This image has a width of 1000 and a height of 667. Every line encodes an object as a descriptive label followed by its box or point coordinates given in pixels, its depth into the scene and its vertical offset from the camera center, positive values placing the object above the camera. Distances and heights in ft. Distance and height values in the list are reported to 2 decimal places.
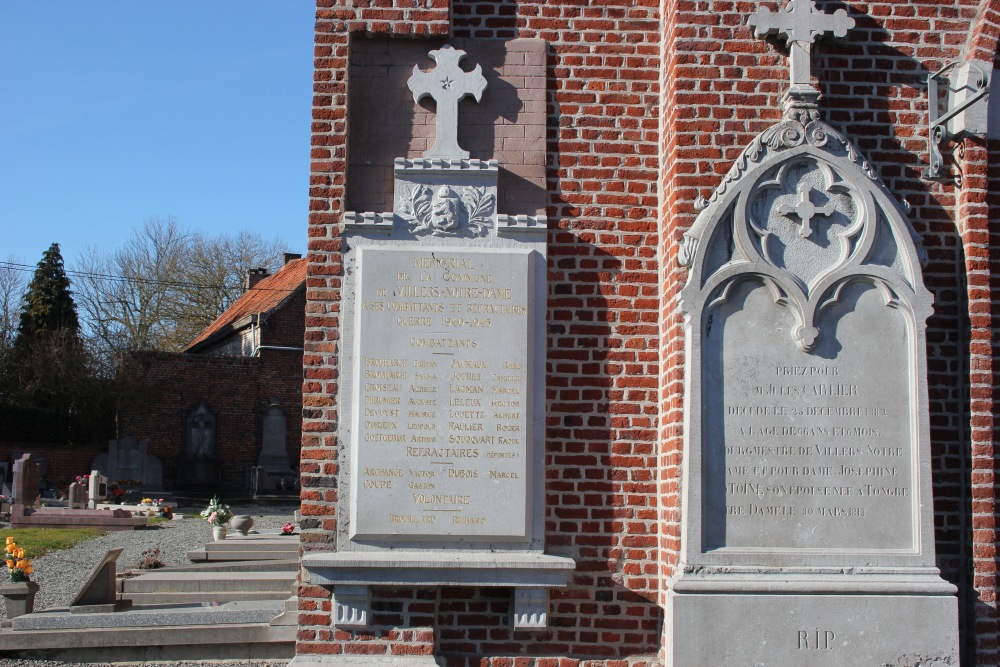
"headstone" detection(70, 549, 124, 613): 33.09 -4.92
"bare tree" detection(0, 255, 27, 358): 123.54 +14.87
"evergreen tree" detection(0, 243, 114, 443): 107.65 +4.90
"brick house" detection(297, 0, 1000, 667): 20.13 +4.33
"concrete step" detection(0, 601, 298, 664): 27.43 -5.38
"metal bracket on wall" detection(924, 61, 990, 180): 20.65 +6.99
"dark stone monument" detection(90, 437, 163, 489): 105.40 -2.54
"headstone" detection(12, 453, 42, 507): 73.72 -3.18
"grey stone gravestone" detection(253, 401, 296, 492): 107.55 -1.42
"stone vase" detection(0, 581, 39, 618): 32.73 -5.06
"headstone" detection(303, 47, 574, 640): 19.76 +0.87
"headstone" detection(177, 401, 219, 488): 110.01 -1.27
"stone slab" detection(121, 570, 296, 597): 36.68 -5.12
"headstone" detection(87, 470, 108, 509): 82.69 -4.11
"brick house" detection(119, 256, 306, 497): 111.75 +5.24
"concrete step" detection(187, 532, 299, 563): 45.88 -4.94
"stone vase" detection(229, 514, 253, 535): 56.29 -4.60
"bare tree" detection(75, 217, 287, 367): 137.69 +19.87
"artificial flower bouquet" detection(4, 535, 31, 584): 33.35 -4.16
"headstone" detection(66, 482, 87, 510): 77.77 -4.44
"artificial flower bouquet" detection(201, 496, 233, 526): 53.93 -3.97
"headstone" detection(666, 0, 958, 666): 18.52 +0.45
